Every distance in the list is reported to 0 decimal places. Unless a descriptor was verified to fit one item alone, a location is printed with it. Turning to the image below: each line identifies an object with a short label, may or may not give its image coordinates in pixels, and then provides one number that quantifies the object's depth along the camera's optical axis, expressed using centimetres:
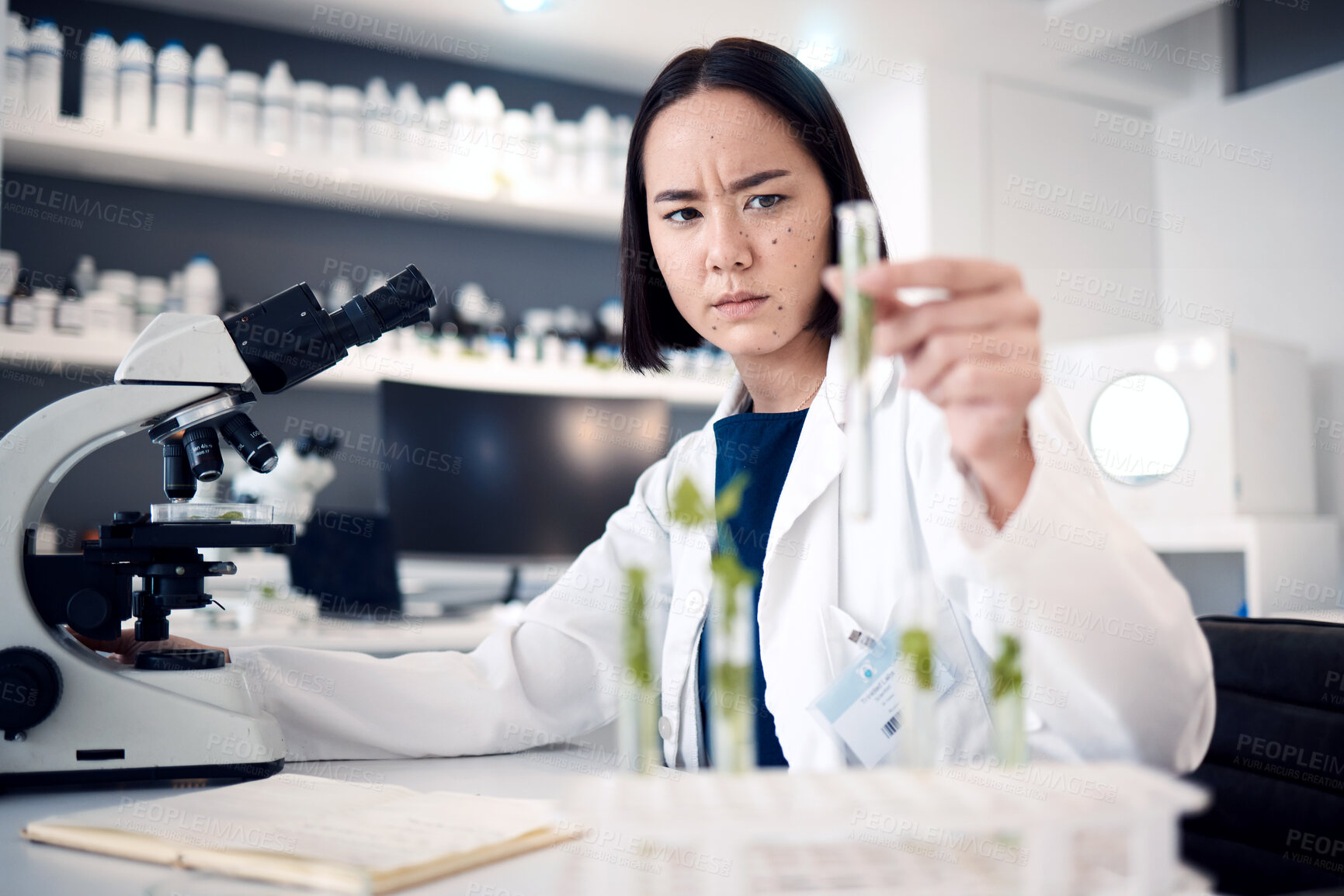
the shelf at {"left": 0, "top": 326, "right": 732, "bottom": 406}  239
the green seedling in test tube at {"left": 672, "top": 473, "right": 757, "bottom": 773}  51
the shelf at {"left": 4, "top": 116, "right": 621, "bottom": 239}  246
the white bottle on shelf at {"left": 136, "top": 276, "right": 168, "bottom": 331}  253
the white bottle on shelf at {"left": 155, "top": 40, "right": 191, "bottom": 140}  252
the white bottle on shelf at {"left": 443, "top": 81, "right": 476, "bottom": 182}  286
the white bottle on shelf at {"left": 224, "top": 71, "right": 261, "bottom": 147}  259
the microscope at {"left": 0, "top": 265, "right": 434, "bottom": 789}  95
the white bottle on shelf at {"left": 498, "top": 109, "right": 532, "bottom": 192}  294
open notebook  63
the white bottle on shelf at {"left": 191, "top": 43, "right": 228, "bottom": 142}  255
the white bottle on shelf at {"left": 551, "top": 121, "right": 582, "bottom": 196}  305
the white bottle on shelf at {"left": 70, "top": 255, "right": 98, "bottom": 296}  251
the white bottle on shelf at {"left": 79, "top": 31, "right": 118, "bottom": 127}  245
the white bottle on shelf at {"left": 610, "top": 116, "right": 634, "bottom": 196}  311
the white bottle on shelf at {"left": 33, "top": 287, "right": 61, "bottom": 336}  237
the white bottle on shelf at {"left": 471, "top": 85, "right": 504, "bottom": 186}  290
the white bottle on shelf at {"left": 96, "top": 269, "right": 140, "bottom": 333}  245
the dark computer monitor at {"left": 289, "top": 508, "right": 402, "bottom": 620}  243
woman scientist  64
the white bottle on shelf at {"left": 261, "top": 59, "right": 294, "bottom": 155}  263
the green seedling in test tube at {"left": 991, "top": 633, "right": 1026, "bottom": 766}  53
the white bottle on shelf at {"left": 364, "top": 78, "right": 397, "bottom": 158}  277
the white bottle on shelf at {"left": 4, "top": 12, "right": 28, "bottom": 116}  230
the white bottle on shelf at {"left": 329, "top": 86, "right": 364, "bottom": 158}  271
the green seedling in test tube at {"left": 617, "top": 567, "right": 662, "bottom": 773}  52
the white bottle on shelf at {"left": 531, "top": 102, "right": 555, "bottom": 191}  299
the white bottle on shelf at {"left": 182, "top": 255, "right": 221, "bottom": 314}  262
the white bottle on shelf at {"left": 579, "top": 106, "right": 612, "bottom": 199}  308
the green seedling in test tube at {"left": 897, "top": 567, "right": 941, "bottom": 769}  52
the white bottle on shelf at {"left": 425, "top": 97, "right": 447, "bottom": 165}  284
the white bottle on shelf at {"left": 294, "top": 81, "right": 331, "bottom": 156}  268
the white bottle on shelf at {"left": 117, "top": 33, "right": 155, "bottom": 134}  248
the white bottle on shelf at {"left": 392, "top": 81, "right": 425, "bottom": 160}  279
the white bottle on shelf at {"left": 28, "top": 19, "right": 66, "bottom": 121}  236
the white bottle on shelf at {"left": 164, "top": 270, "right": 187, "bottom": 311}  261
